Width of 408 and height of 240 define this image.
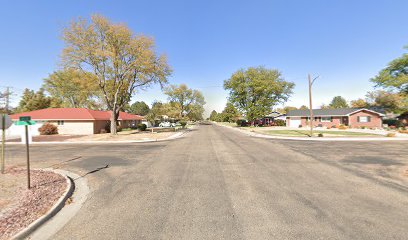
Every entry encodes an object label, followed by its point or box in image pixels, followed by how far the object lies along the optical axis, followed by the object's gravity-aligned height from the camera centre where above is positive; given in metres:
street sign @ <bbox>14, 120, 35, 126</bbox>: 6.36 +0.06
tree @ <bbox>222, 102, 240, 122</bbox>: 90.62 +4.00
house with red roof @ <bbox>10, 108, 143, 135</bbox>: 30.05 +0.66
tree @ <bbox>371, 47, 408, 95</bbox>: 36.09 +9.00
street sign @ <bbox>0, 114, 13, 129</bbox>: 6.95 +0.12
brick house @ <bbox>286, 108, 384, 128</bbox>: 41.44 +0.43
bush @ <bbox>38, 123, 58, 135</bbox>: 28.56 -0.79
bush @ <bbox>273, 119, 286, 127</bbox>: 55.12 -0.86
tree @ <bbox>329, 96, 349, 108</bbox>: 115.88 +11.52
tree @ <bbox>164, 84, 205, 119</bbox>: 79.31 +10.89
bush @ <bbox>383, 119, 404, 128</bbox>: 38.62 -0.87
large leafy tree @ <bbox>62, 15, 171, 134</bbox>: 24.12 +9.13
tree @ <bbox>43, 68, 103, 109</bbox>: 47.81 +8.29
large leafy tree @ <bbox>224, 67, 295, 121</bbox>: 48.81 +8.36
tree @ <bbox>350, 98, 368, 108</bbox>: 68.43 +6.24
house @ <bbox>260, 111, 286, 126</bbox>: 58.34 +0.74
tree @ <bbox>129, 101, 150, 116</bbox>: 126.00 +9.64
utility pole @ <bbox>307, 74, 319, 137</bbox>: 23.26 +4.43
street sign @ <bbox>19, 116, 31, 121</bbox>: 6.31 +0.22
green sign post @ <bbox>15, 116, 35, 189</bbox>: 6.33 +0.11
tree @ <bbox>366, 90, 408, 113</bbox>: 34.37 +4.22
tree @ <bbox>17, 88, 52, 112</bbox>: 47.19 +6.08
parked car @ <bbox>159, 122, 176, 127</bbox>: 57.82 -0.66
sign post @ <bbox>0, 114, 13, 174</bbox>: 6.96 +0.10
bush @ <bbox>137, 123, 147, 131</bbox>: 37.06 -0.94
